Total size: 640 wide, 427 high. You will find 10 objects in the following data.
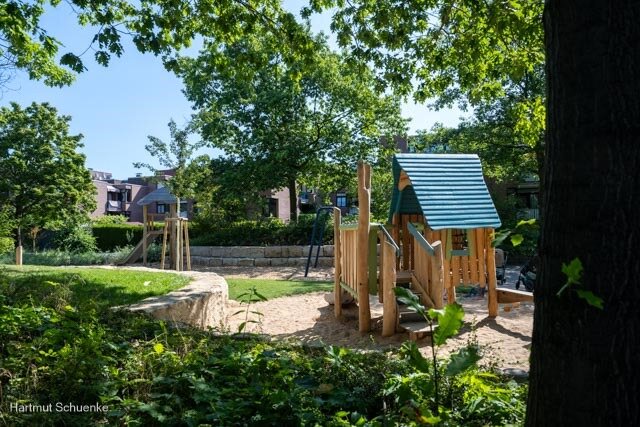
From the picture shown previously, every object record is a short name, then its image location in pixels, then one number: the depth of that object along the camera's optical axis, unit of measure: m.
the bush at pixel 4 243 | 8.95
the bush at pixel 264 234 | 19.69
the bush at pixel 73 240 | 22.80
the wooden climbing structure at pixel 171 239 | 15.62
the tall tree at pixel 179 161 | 28.28
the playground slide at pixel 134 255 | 18.91
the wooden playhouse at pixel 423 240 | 6.24
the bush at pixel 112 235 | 26.55
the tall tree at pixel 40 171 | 20.64
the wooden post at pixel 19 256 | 15.30
